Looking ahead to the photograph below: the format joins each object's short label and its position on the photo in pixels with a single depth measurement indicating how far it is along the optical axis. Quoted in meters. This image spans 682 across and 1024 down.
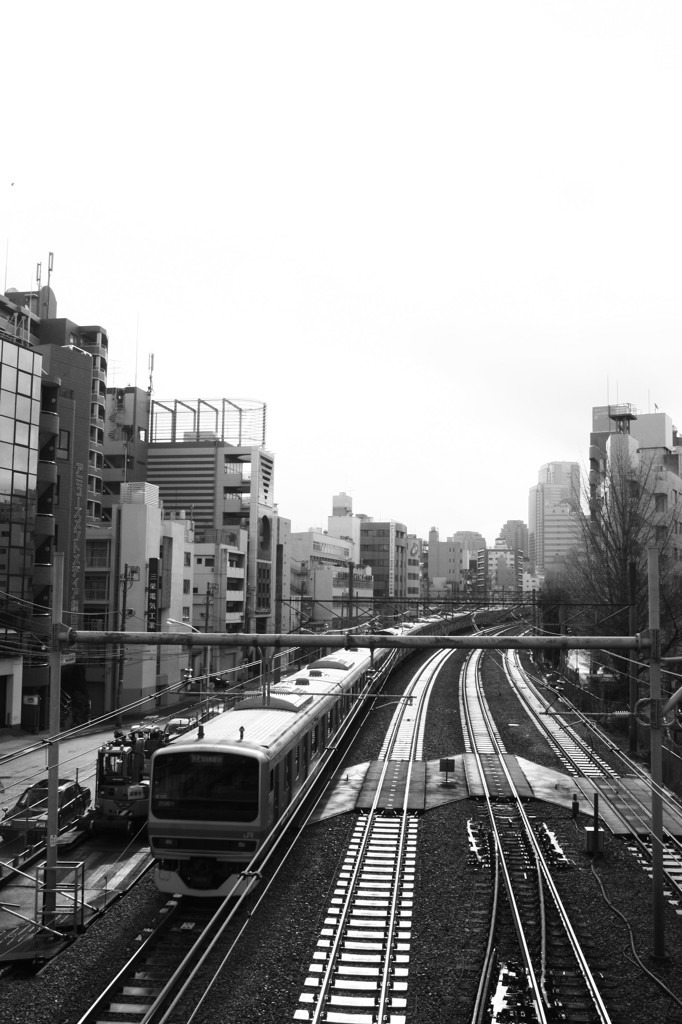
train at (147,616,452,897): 11.05
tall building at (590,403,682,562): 30.60
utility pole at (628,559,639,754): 21.05
